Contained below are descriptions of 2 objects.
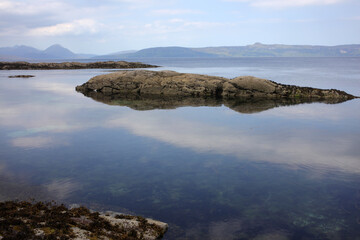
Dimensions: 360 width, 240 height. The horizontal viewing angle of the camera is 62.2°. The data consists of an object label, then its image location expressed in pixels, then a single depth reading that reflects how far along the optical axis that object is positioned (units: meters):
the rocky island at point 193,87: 39.03
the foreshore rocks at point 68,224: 7.50
